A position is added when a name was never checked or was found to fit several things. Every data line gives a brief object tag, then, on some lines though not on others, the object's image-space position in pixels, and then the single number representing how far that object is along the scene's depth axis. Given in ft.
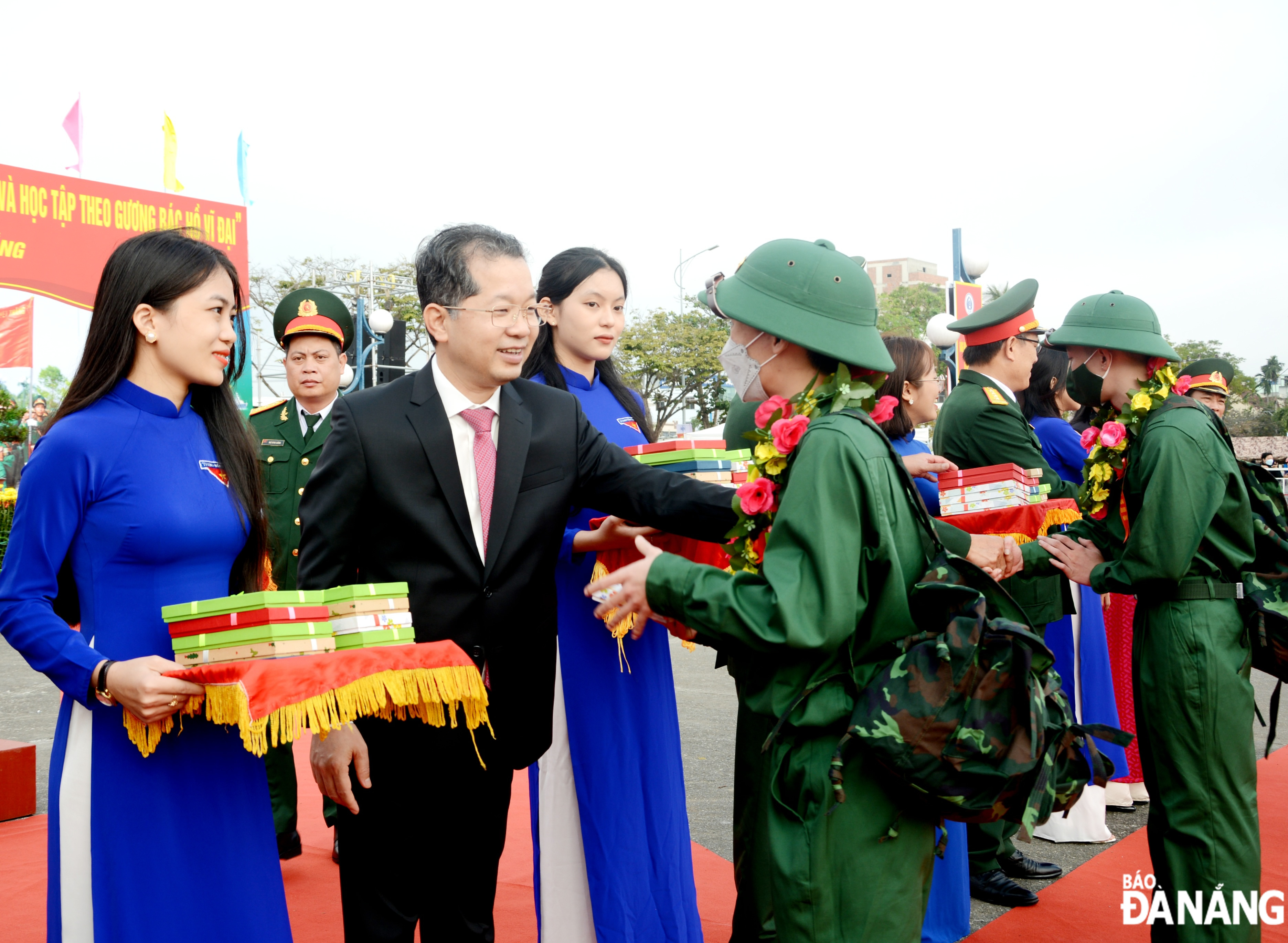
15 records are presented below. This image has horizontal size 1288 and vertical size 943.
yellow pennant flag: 64.18
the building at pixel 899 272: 362.12
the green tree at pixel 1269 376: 200.54
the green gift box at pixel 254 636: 5.98
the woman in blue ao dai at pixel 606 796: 9.50
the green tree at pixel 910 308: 149.79
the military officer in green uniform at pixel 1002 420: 13.16
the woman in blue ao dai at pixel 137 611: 6.56
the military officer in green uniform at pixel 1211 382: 17.61
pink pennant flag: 62.34
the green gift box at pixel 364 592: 6.32
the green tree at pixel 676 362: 101.76
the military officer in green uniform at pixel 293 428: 13.80
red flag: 70.13
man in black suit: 7.30
